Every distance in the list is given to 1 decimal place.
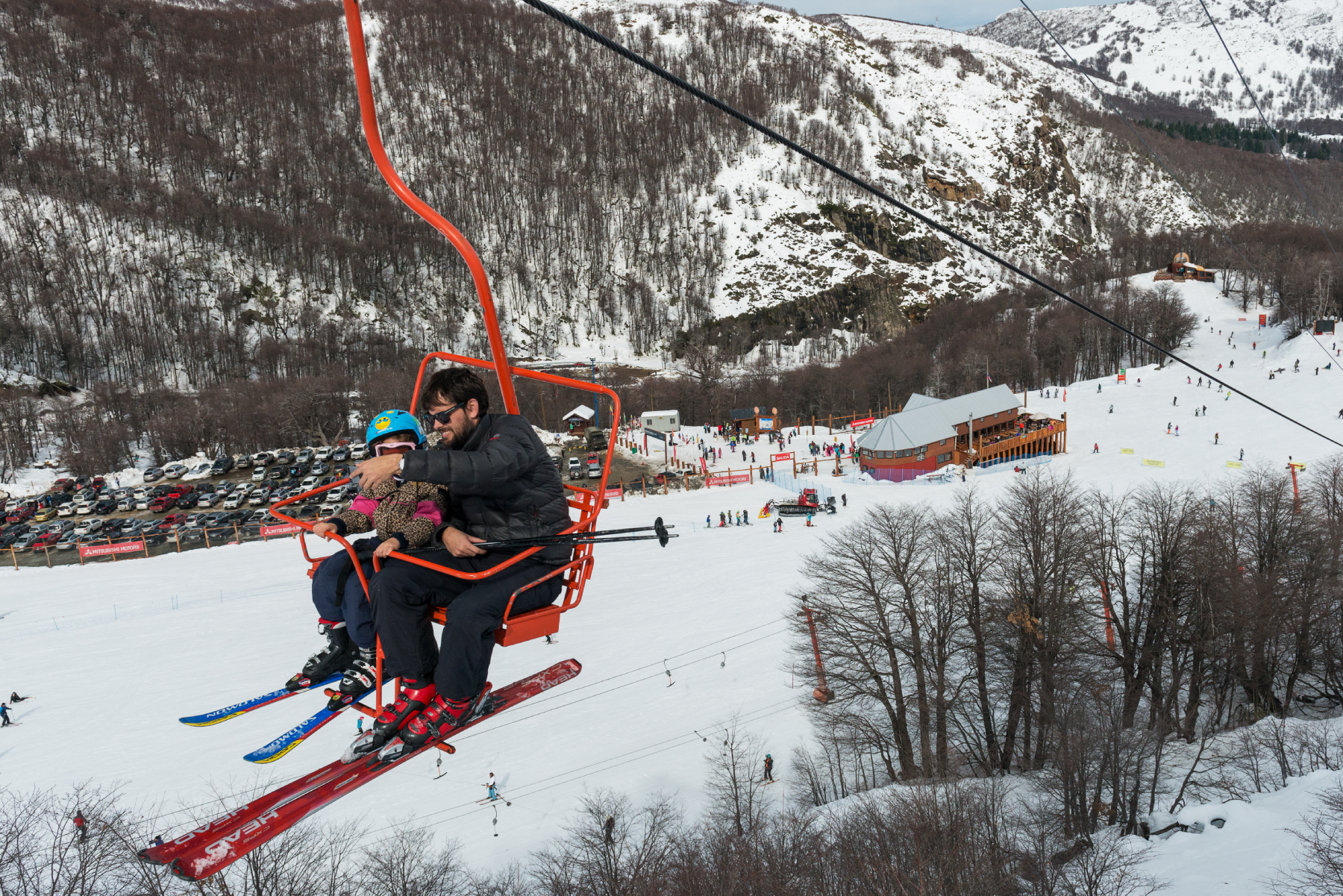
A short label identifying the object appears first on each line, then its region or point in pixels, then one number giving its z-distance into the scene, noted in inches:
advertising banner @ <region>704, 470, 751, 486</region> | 1804.9
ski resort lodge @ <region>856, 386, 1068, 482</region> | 1787.6
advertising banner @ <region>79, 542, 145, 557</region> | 1411.2
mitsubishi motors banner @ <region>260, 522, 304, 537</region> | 1508.4
